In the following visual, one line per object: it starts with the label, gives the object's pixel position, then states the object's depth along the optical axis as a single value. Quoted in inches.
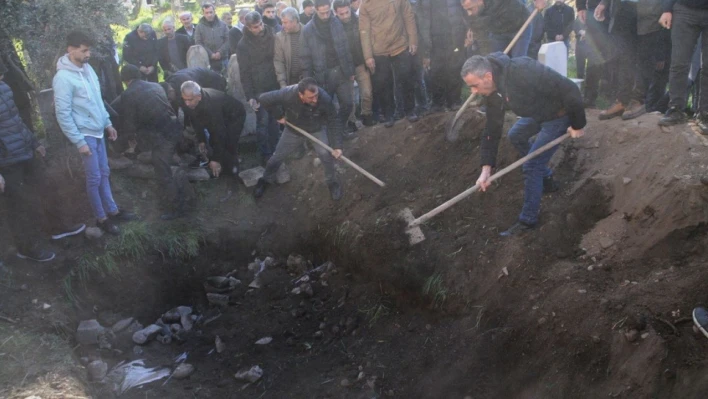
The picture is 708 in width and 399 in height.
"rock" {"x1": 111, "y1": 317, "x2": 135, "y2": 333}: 249.6
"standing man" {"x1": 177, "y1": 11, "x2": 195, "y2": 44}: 381.4
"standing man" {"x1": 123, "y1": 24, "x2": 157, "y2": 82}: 347.9
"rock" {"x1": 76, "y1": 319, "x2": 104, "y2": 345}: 233.9
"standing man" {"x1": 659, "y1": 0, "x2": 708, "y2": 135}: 208.4
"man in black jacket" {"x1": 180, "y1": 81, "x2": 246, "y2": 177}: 292.4
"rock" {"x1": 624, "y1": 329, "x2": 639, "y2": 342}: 164.2
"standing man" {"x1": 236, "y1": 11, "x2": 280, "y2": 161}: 305.0
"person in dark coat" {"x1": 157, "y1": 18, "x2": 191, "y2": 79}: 366.3
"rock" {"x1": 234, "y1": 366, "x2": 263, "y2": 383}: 217.9
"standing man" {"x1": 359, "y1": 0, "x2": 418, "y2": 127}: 296.7
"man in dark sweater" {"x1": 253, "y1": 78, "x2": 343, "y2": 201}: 281.0
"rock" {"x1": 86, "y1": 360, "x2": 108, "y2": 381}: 215.9
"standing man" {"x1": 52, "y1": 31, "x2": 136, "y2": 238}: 241.4
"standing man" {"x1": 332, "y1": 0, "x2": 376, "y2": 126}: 304.9
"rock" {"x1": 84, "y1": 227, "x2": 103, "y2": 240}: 270.7
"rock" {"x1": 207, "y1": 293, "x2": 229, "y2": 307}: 271.1
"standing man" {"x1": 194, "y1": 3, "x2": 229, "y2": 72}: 367.9
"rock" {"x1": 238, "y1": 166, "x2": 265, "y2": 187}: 323.6
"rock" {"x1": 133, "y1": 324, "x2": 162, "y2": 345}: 244.7
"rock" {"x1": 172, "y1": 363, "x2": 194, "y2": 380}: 221.6
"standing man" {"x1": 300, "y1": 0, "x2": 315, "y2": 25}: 347.1
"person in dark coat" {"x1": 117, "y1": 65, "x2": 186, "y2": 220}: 276.8
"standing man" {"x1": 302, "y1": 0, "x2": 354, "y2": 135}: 297.9
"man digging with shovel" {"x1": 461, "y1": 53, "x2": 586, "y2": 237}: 197.6
